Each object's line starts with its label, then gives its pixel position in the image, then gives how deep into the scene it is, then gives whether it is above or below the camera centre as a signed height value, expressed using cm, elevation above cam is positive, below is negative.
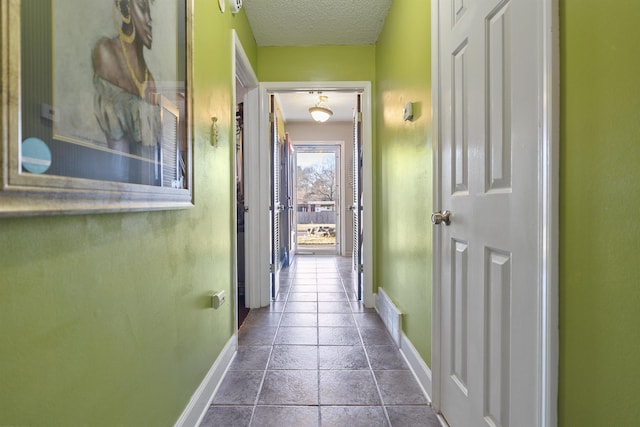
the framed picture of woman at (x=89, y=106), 58 +23
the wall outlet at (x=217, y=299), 172 -46
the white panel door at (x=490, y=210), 88 -1
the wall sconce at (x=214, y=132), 173 +39
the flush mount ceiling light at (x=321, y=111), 475 +137
